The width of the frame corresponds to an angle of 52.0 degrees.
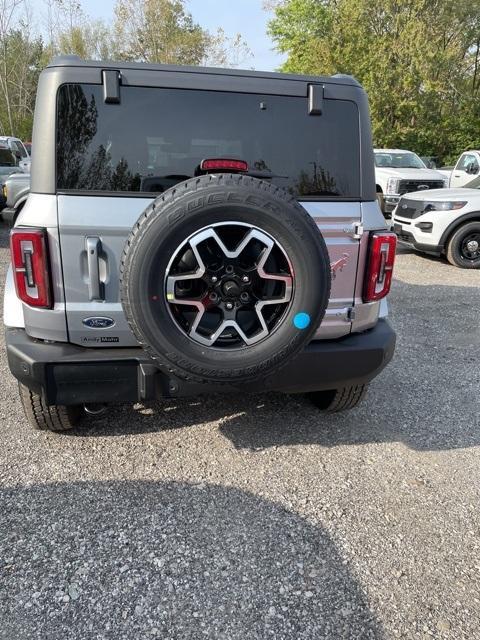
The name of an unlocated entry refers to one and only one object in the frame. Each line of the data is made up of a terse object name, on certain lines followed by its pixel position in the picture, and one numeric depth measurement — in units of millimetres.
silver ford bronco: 2225
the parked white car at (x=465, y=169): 11477
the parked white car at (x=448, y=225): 8094
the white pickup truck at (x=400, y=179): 11508
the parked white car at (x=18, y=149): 11669
